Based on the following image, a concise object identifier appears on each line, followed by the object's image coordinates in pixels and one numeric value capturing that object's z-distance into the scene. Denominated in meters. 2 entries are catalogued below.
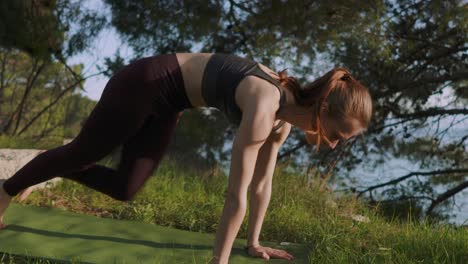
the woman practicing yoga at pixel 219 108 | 1.79
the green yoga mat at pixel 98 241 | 2.12
